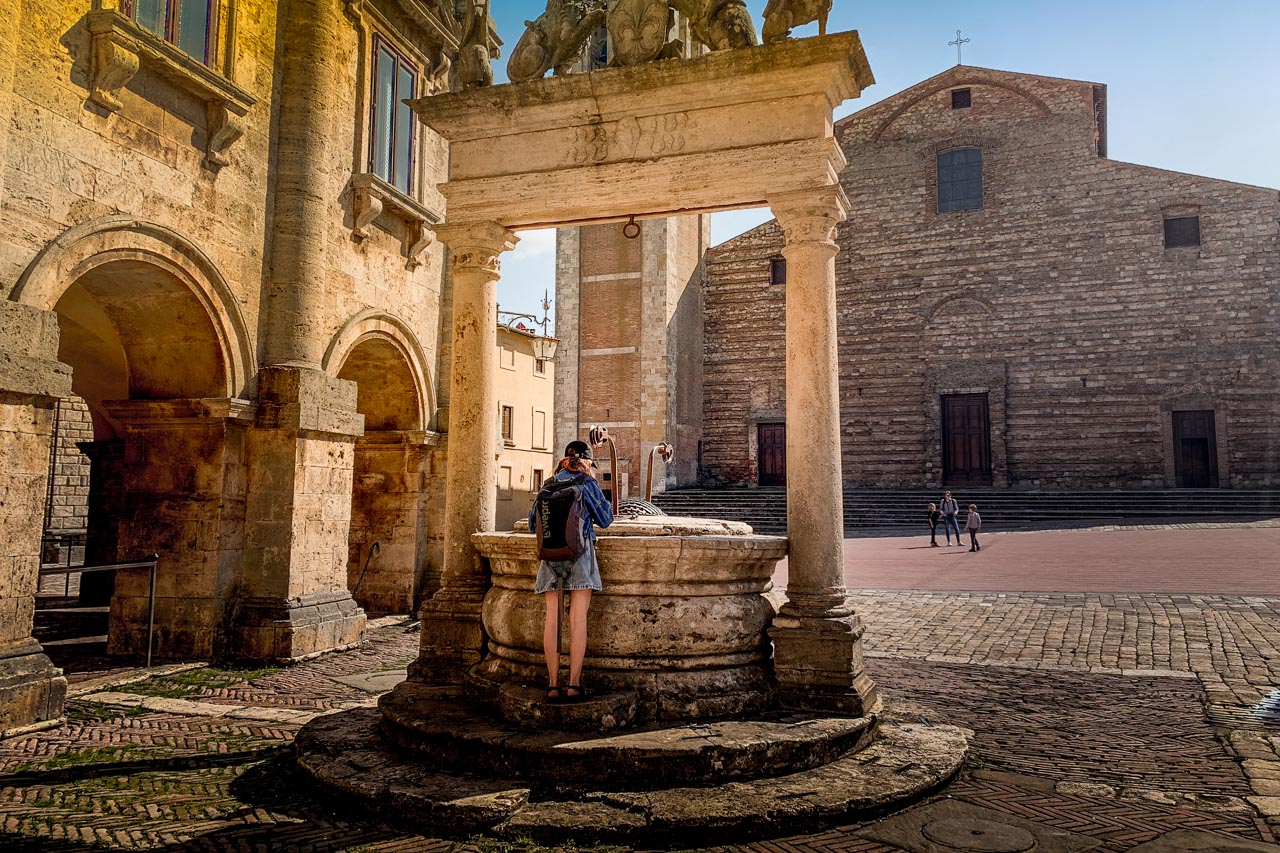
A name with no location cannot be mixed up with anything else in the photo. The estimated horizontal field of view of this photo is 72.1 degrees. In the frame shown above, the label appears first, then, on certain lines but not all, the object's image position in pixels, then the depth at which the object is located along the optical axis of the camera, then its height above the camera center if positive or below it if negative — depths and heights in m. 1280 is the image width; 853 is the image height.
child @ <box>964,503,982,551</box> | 18.03 -0.50
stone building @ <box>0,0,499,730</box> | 6.35 +1.86
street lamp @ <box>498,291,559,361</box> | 25.50 +4.40
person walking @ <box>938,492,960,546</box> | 19.45 -0.21
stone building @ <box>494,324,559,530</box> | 29.34 +2.82
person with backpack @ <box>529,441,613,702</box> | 4.70 -0.56
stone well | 4.93 -0.73
